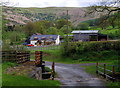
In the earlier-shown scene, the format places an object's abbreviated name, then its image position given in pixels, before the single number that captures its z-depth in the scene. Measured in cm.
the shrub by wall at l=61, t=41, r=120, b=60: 3512
